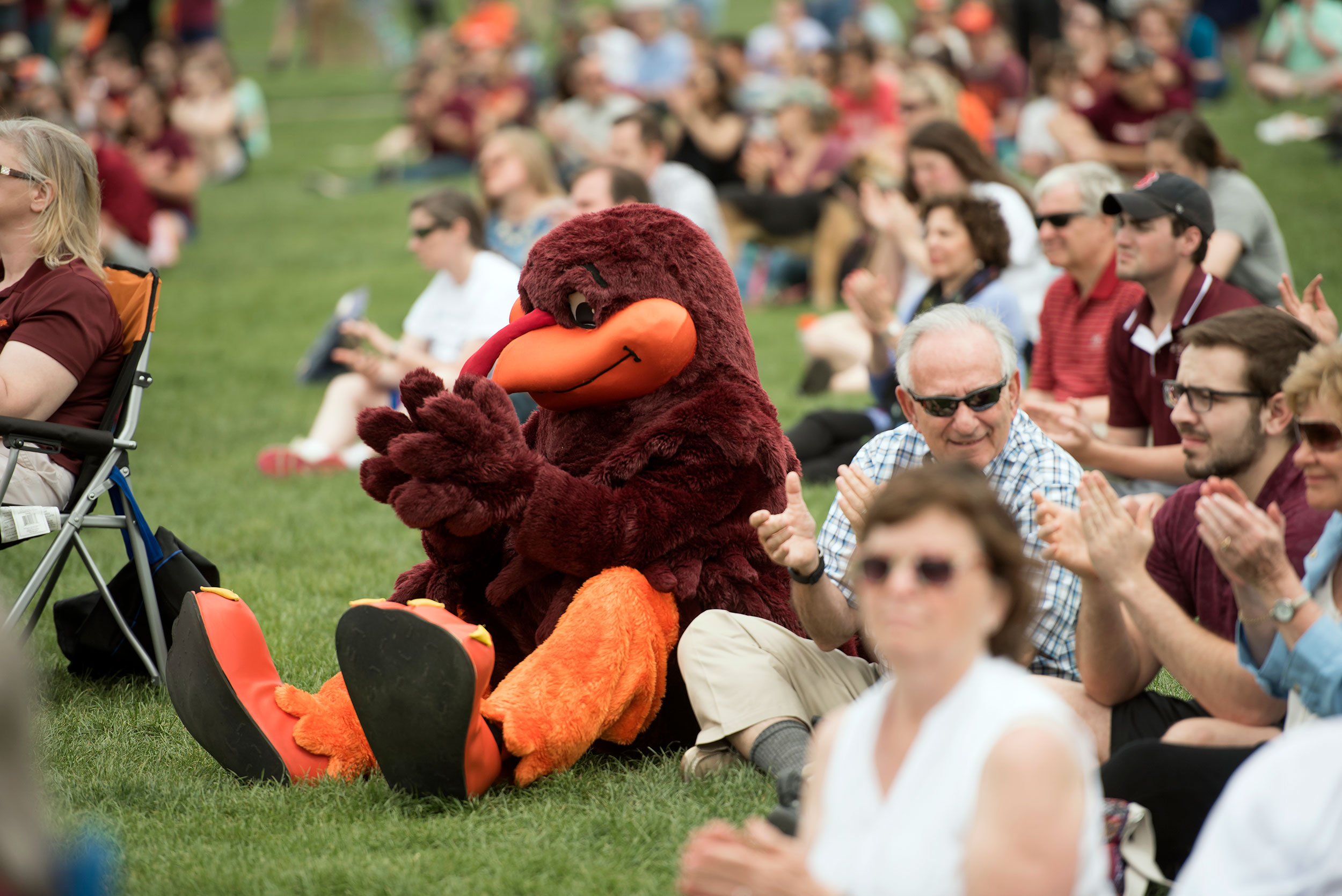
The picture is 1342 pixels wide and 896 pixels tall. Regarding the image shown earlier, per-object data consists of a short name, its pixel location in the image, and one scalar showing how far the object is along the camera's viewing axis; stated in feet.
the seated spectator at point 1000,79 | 96.43
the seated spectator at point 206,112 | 118.21
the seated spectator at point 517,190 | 52.19
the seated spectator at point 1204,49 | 100.94
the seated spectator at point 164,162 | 96.68
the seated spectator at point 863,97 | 84.43
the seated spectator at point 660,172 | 56.44
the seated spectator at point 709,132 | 84.64
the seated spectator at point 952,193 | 43.06
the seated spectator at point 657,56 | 112.47
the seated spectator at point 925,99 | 64.85
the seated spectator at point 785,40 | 114.83
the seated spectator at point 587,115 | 87.61
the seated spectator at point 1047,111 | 79.00
